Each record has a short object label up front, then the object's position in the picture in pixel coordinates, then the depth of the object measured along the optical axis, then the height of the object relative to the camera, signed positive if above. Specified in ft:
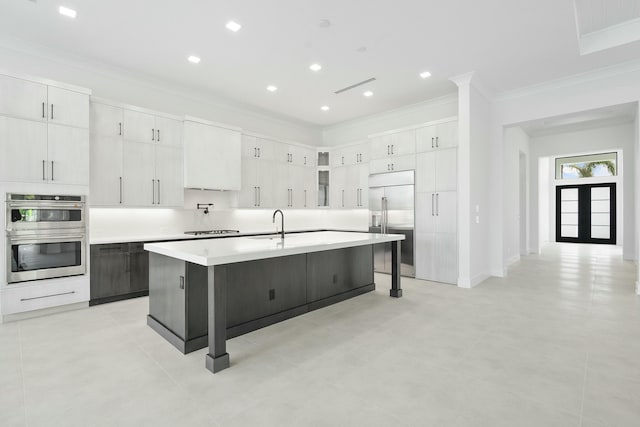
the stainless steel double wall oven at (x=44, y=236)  11.44 -0.82
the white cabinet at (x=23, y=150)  11.41 +2.36
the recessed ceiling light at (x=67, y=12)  10.76 +6.89
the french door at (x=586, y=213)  35.78 -0.01
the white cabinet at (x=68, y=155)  12.35 +2.37
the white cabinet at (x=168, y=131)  15.92 +4.20
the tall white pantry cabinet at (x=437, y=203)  17.07 +0.58
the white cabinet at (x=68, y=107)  12.37 +4.24
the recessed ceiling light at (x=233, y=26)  11.48 +6.83
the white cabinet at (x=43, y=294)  11.32 -2.96
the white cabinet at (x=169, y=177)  15.96 +1.91
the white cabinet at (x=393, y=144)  18.70 +4.19
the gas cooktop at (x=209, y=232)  17.83 -1.03
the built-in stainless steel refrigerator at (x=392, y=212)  18.69 +0.09
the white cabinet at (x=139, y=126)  14.89 +4.18
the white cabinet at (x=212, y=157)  16.89 +3.18
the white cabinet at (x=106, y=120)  13.94 +4.21
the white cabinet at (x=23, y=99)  11.43 +4.25
